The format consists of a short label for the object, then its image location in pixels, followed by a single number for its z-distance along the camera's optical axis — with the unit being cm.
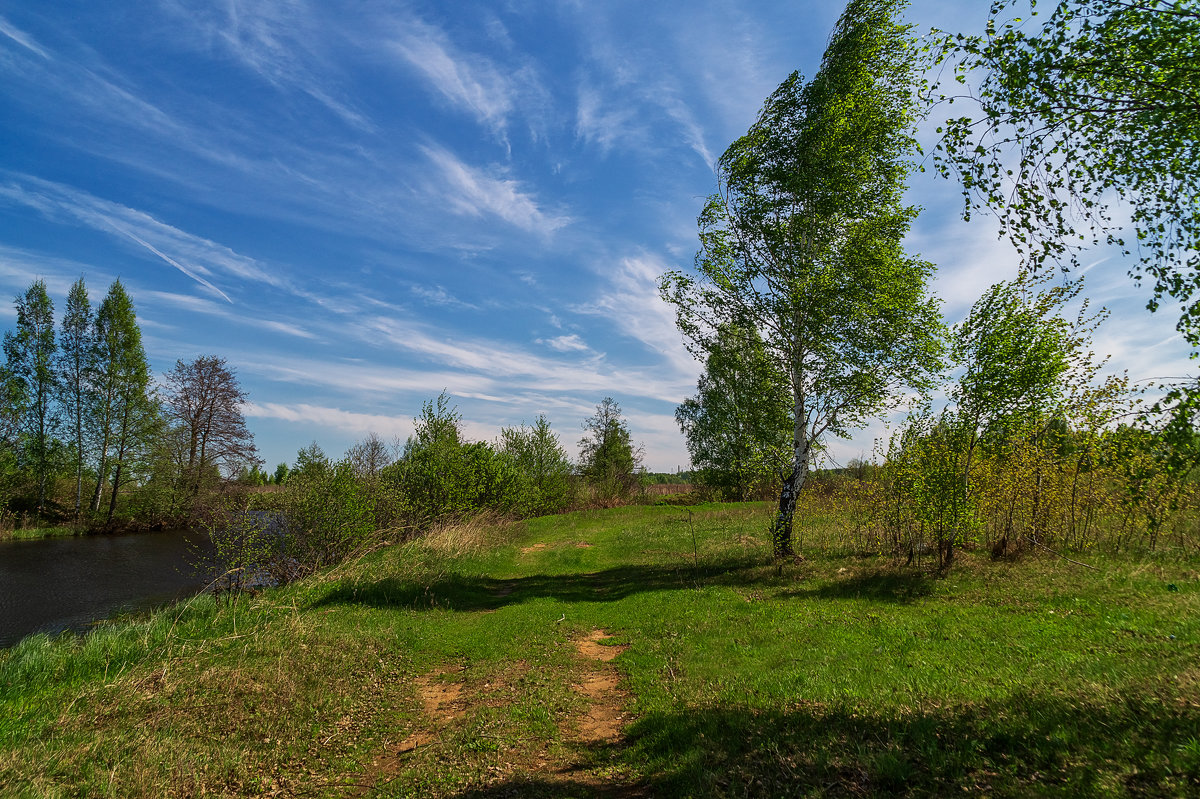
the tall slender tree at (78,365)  3566
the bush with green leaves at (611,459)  5238
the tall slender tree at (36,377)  3462
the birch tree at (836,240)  1511
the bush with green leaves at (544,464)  4334
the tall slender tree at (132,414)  3700
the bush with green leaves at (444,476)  2701
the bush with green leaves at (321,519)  1720
